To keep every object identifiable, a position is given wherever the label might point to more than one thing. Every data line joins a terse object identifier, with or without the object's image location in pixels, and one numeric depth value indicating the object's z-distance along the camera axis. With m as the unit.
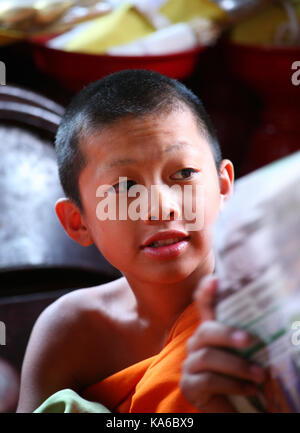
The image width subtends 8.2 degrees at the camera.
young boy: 1.80
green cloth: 1.89
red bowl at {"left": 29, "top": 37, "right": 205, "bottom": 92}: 2.23
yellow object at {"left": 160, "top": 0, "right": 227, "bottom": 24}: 2.76
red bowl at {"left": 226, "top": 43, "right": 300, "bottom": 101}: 2.51
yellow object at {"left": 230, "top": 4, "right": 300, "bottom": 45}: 2.86
